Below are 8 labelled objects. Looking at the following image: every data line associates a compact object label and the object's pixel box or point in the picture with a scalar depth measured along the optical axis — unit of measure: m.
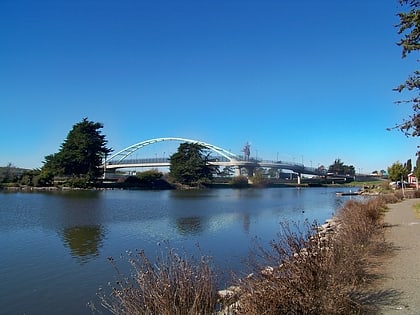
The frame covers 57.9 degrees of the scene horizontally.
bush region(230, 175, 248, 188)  117.94
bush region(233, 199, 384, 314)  5.59
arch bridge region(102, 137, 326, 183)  137.75
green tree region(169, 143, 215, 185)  104.25
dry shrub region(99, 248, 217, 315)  5.16
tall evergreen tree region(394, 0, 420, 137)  13.47
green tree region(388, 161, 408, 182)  65.06
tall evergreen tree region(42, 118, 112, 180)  85.00
